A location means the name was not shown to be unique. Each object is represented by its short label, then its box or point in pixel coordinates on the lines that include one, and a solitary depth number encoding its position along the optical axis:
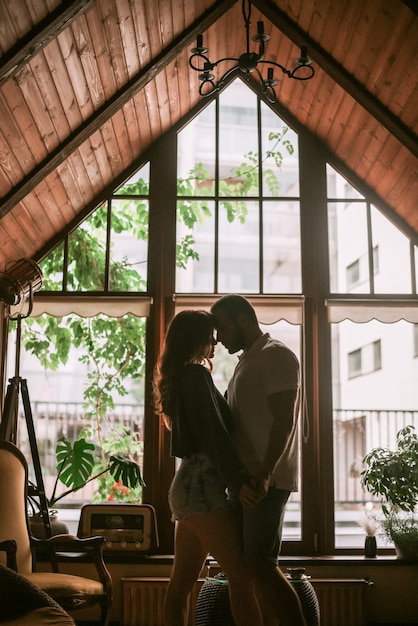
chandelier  3.63
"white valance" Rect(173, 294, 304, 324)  5.25
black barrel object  3.42
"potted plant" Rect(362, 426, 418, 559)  4.76
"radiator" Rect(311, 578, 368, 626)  4.62
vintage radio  4.75
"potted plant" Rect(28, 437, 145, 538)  4.78
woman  2.54
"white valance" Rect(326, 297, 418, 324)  5.30
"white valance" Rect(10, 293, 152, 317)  5.30
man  2.56
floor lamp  4.44
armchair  3.72
